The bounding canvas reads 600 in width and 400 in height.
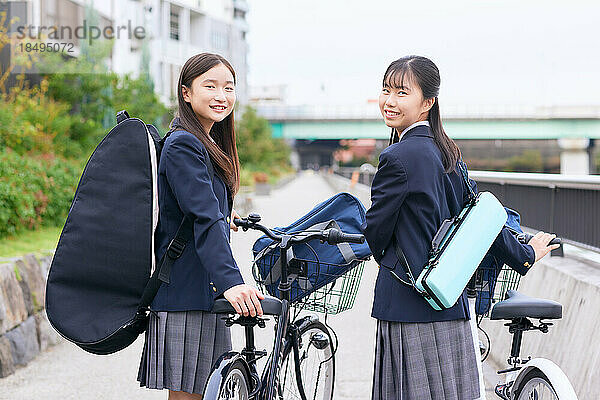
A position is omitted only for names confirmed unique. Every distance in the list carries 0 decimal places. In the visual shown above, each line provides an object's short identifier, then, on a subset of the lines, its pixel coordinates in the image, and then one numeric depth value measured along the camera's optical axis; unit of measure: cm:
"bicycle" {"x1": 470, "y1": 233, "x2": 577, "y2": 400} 312
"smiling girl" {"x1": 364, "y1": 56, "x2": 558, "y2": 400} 294
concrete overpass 5856
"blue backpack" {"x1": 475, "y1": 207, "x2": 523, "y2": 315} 342
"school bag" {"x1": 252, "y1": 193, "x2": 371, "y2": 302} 346
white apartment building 2495
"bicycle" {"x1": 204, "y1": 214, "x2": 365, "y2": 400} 302
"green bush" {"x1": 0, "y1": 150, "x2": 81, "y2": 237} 798
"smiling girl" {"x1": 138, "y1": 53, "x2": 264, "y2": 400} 288
